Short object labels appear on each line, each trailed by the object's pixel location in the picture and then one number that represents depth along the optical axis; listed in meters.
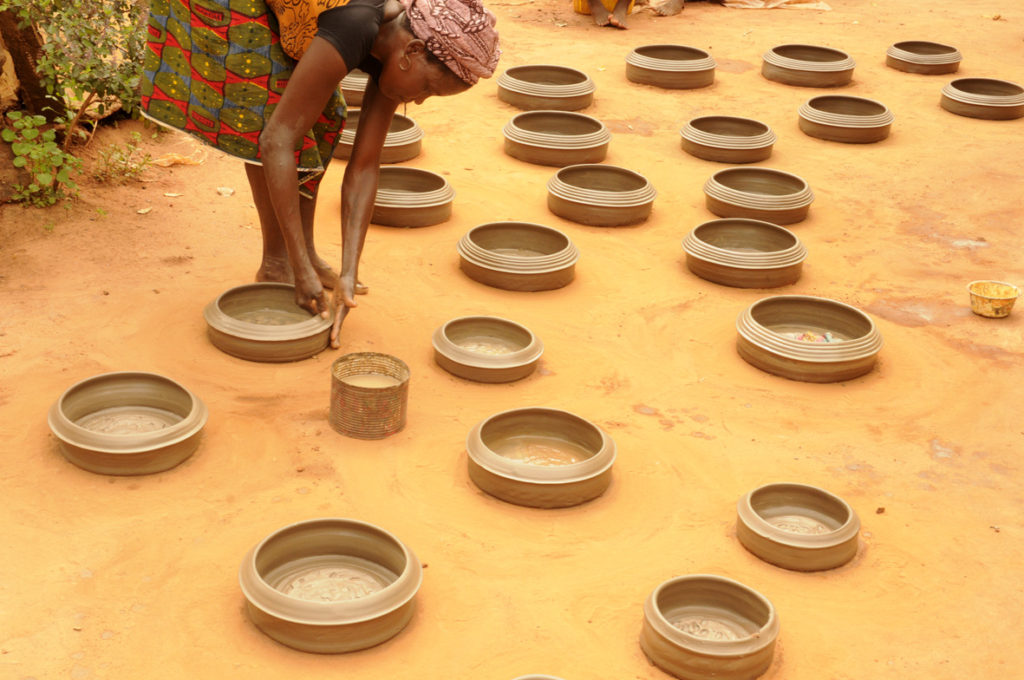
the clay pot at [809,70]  9.95
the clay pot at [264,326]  5.09
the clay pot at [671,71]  9.68
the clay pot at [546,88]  8.85
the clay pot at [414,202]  6.71
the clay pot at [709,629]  3.56
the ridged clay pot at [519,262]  6.12
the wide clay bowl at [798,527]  4.15
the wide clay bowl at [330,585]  3.52
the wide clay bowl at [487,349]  5.19
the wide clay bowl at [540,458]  4.38
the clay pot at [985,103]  9.38
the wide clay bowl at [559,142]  7.88
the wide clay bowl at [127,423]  4.22
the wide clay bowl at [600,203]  7.08
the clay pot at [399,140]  7.48
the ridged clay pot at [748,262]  6.40
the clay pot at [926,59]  10.45
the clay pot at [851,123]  8.70
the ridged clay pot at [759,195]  7.18
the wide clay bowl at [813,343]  5.51
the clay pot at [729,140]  8.16
